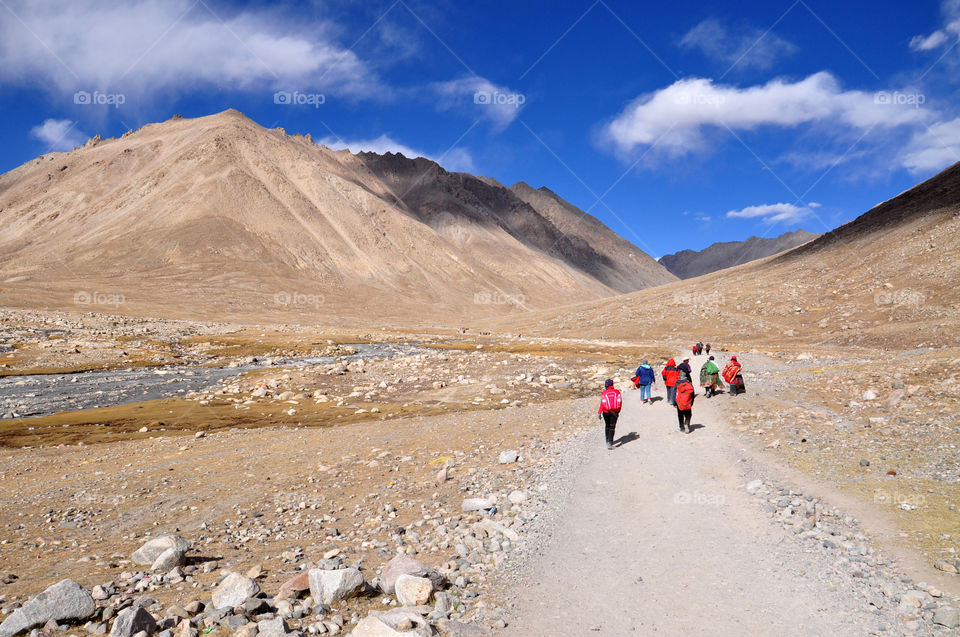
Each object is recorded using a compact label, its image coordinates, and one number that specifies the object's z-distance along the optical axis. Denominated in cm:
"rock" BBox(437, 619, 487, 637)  617
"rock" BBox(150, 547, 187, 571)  837
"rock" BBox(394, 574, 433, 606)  683
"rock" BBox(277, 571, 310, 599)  705
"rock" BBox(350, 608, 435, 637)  577
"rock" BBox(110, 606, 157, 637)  608
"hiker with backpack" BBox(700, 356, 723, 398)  2233
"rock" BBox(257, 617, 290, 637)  611
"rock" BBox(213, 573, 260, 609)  678
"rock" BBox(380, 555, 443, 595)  721
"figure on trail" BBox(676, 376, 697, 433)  1579
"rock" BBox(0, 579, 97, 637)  618
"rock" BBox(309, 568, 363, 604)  696
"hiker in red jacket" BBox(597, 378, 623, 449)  1466
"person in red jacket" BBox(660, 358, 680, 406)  1984
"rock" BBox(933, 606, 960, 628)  584
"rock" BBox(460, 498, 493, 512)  1053
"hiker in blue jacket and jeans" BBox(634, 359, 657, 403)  2222
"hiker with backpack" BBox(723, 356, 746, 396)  2177
